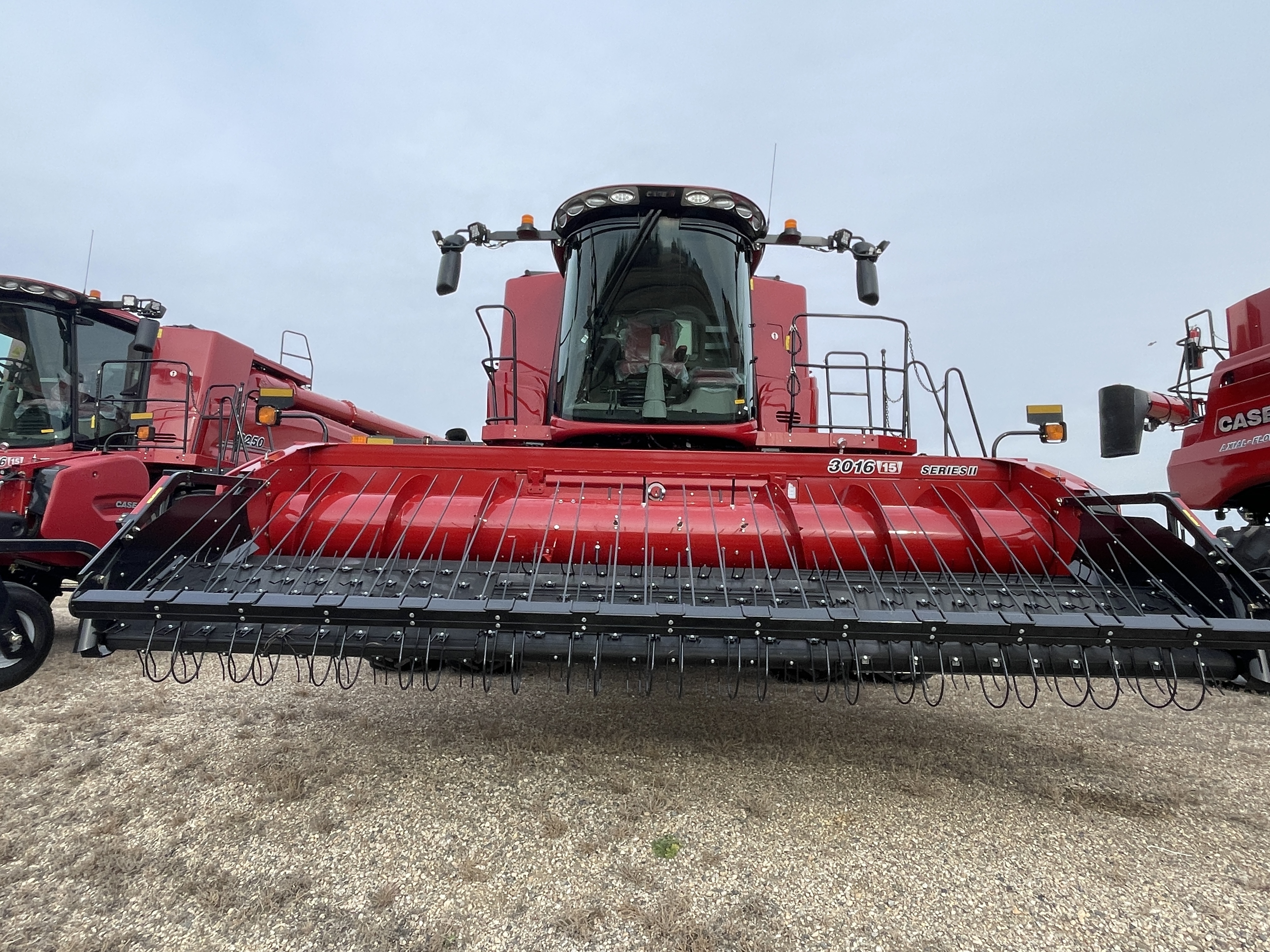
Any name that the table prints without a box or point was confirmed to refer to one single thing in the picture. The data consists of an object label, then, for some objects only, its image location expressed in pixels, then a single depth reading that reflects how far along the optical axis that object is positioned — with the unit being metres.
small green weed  2.35
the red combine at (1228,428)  4.79
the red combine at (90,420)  5.02
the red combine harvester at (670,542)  2.24
